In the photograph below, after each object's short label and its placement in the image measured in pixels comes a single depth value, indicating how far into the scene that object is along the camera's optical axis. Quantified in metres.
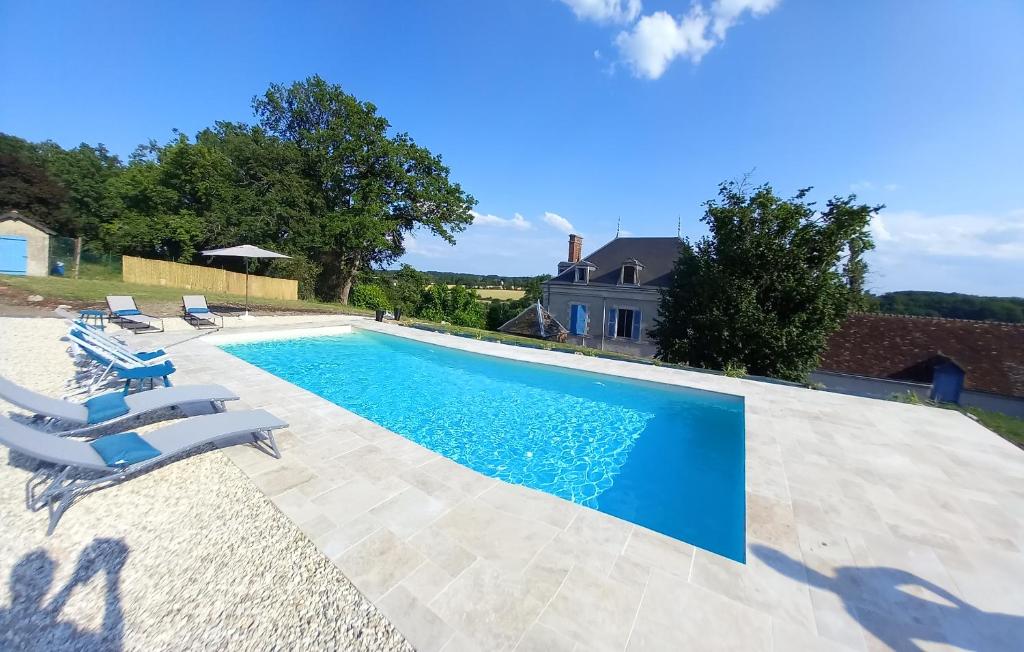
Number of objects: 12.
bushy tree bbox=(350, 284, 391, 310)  26.75
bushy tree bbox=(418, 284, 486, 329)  28.80
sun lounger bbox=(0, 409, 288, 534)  3.02
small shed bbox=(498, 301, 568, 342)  24.25
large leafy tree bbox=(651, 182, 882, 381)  13.66
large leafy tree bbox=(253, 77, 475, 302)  24.75
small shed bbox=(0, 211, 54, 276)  18.77
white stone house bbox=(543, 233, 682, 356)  23.28
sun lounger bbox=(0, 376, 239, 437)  3.95
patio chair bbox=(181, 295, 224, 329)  13.02
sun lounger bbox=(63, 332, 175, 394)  5.78
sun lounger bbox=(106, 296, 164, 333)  11.46
